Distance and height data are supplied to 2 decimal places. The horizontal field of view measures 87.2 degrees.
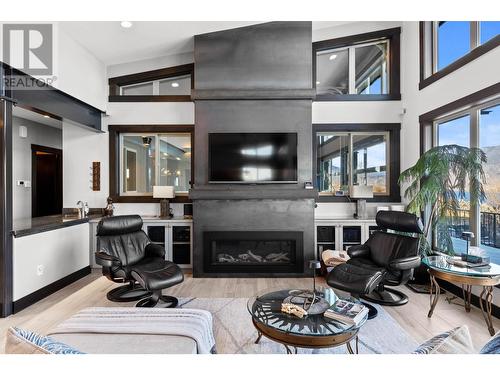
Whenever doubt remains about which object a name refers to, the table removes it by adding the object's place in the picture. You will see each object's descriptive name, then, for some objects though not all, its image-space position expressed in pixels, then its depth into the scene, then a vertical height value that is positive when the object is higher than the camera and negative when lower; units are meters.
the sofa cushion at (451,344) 0.89 -0.55
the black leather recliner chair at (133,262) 2.74 -0.87
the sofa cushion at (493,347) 0.83 -0.52
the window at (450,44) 2.73 +1.71
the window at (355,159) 4.37 +0.48
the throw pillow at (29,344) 0.82 -0.50
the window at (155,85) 4.41 +1.77
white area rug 2.07 -1.28
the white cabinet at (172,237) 4.04 -0.77
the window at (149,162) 4.47 +0.45
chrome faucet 4.02 -0.31
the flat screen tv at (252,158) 3.81 +0.43
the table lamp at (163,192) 4.22 -0.07
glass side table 2.28 -0.80
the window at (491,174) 2.82 +0.14
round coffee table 1.59 -0.90
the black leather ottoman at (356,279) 2.52 -0.93
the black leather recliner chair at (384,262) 2.62 -0.85
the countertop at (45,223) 2.90 -0.45
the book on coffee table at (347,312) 1.75 -0.87
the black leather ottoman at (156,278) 2.64 -0.93
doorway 4.78 +0.14
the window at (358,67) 4.35 +2.06
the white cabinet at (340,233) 3.99 -0.70
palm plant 2.81 +0.06
